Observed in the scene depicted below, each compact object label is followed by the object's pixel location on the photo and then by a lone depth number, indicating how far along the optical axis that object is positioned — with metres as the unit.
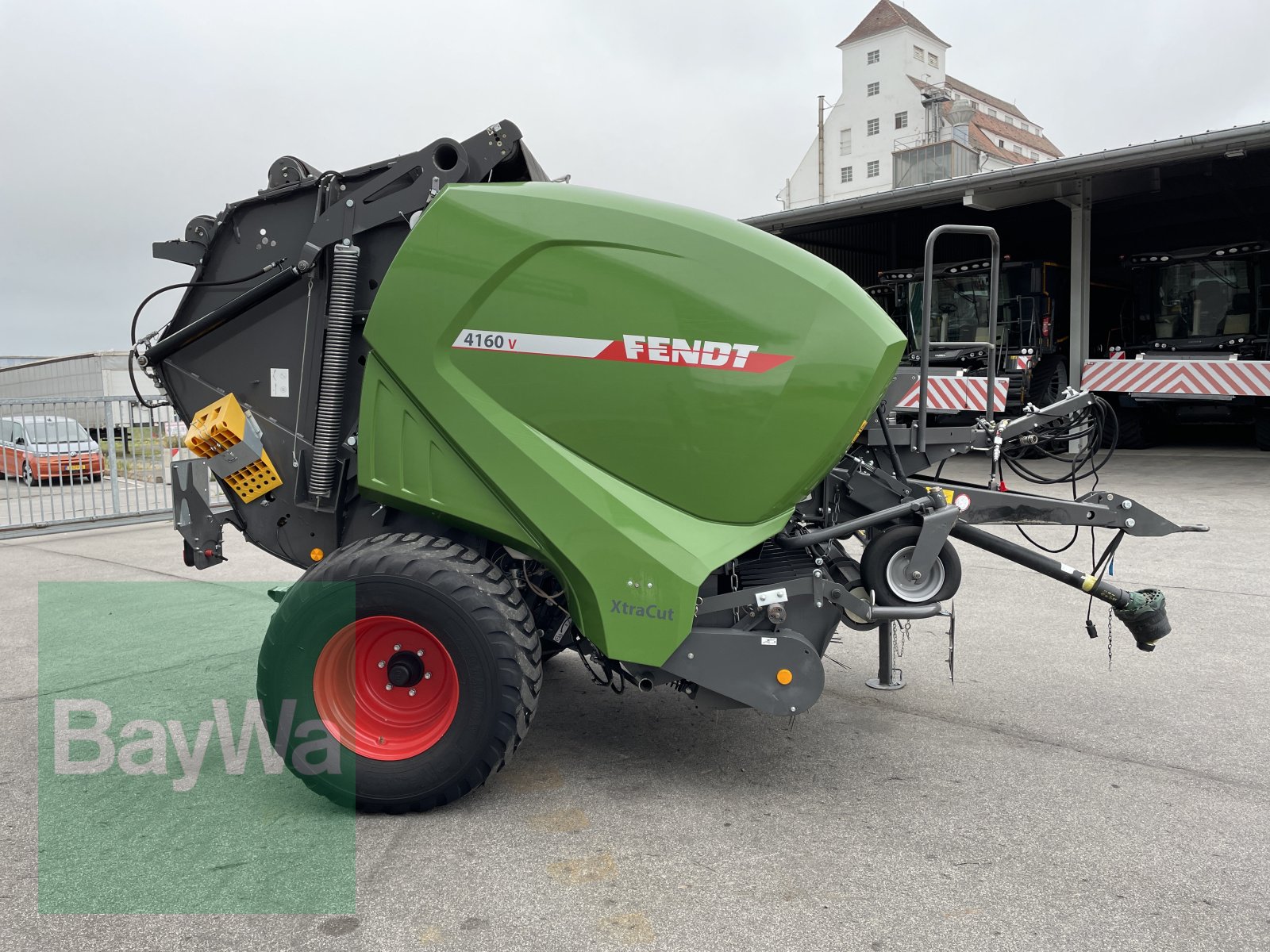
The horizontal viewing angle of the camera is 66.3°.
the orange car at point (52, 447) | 10.82
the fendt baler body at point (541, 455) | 3.06
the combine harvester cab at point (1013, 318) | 14.54
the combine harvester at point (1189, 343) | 13.66
